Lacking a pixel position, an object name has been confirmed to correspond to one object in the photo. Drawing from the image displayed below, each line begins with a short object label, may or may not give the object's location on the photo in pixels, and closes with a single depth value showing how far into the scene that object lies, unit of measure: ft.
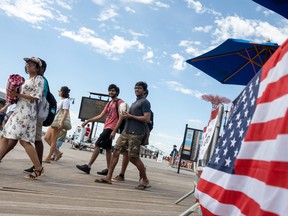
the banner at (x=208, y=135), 14.42
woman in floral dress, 17.11
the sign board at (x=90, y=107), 92.84
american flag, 4.95
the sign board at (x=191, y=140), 51.65
